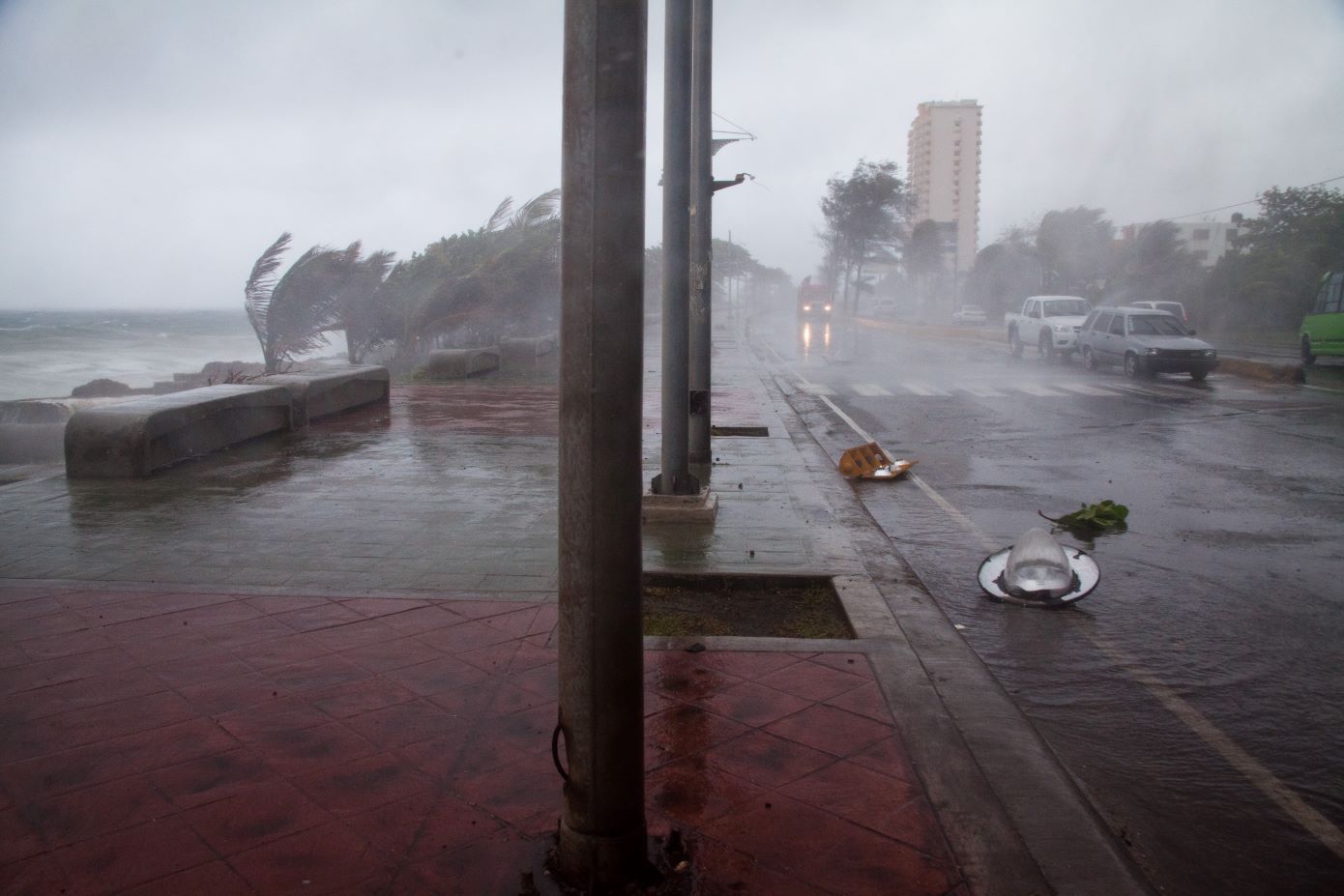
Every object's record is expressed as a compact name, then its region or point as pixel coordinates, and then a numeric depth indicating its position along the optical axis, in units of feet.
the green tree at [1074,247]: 212.23
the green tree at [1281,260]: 137.08
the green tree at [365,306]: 73.39
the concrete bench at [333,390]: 42.04
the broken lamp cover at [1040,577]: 19.77
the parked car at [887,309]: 262.88
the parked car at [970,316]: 218.59
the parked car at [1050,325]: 93.24
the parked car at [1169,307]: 128.06
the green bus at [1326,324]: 82.25
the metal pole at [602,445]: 8.26
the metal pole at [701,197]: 29.55
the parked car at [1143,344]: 72.13
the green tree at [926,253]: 326.44
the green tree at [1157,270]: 171.94
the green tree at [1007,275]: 253.85
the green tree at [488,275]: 84.94
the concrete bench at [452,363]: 70.38
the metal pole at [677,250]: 25.09
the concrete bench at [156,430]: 29.58
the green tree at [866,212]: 268.41
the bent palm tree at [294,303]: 66.28
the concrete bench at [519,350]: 85.10
